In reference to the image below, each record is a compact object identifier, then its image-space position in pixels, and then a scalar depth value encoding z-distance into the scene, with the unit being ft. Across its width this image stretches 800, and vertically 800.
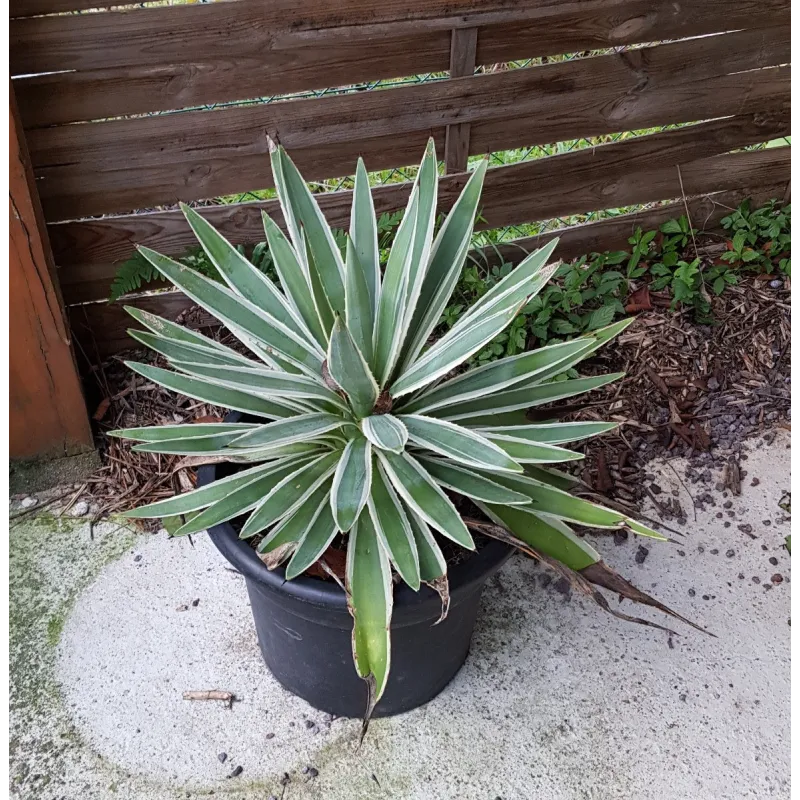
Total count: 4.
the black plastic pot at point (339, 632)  5.28
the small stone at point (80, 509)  8.37
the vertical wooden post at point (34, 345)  7.00
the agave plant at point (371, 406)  4.86
